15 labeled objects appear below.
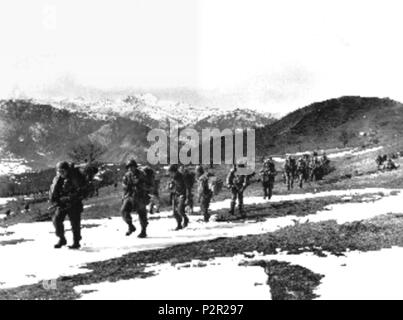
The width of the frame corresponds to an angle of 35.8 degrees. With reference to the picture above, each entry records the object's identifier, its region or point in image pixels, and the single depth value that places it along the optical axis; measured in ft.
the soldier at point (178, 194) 79.77
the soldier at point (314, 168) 186.91
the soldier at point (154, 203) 117.17
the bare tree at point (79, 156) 459.44
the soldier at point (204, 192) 87.71
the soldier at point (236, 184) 94.12
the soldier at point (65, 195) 61.77
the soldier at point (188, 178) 89.04
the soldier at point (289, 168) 157.51
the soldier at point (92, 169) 93.71
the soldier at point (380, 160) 193.06
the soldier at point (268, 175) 118.21
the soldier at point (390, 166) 175.94
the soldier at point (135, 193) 70.85
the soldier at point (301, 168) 165.29
